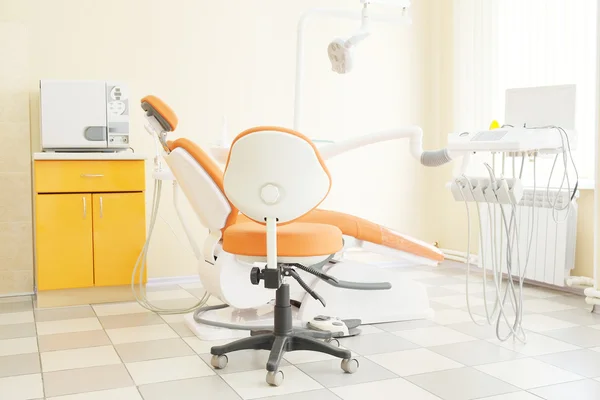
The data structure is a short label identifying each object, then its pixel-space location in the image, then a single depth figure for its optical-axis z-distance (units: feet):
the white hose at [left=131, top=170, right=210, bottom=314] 12.21
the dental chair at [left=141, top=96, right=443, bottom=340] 8.85
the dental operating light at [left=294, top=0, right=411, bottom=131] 10.07
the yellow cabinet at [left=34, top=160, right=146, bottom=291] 12.69
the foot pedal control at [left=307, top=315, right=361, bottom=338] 10.13
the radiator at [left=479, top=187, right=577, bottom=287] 13.71
